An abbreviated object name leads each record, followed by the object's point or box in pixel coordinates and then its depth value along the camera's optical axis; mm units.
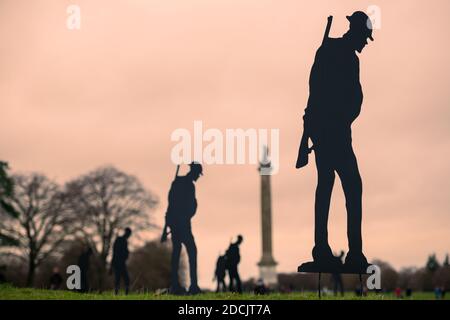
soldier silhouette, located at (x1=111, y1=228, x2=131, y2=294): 19266
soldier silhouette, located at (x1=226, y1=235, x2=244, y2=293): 18422
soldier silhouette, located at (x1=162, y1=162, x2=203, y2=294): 18531
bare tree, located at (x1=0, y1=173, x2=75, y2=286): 41094
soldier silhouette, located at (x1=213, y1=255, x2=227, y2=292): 21609
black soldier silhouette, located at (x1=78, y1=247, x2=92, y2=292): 21250
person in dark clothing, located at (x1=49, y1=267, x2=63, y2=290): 23550
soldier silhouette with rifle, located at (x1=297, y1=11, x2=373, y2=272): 13695
